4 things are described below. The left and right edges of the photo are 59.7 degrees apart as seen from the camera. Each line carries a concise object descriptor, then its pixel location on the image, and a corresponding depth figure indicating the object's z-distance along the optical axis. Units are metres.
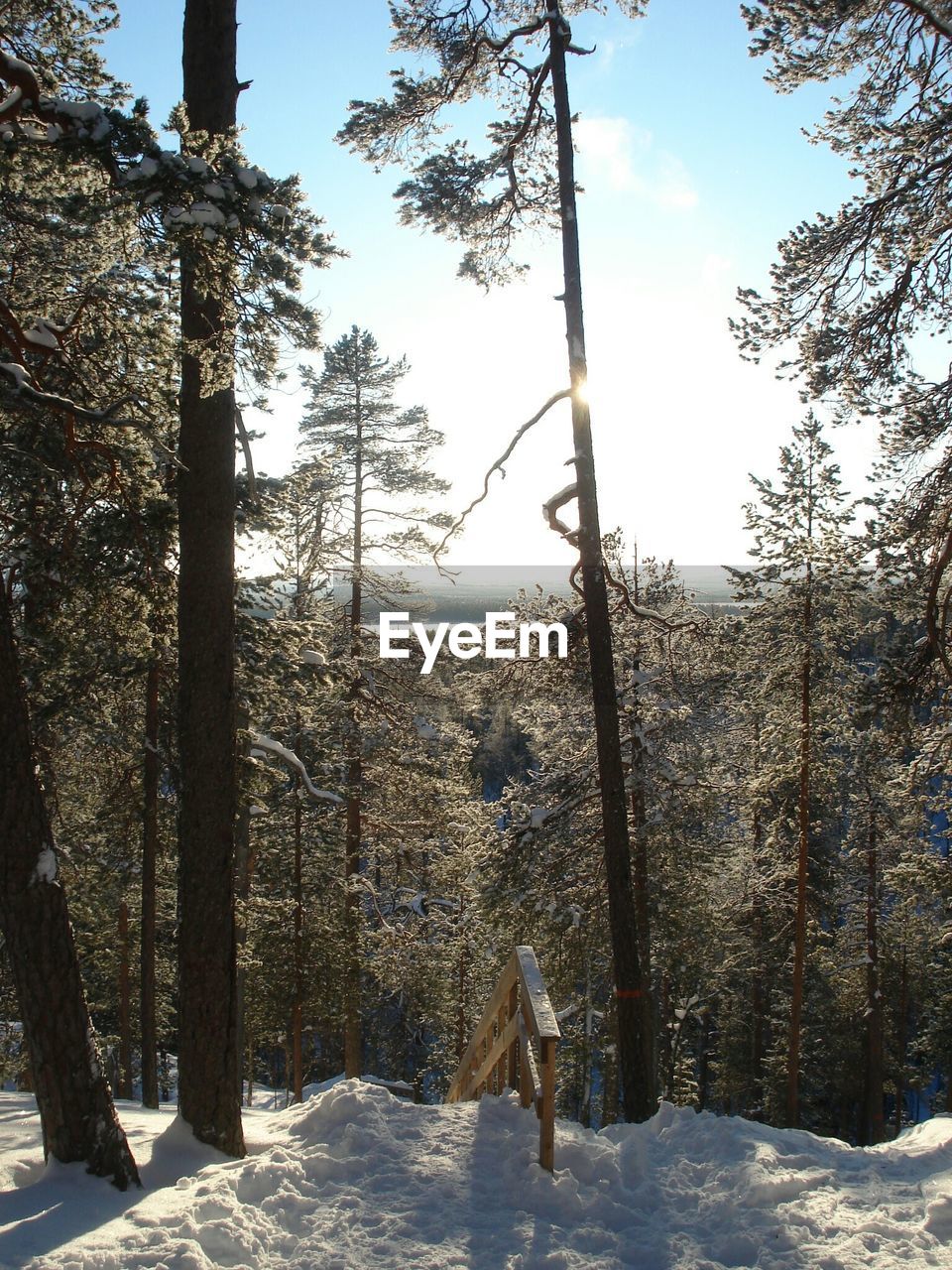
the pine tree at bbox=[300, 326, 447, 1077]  14.96
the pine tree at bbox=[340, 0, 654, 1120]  7.78
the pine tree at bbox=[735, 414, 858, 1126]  12.45
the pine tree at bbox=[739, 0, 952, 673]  6.56
